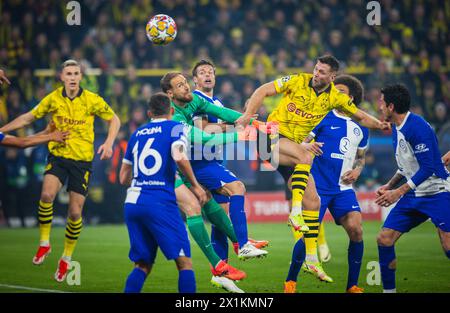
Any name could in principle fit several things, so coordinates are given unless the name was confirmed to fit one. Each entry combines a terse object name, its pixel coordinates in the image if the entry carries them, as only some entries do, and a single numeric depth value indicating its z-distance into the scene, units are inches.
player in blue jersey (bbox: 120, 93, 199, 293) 624.1
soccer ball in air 928.9
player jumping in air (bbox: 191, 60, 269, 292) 819.4
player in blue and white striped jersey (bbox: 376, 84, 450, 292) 696.4
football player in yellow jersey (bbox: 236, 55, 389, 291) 798.5
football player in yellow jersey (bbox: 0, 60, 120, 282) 912.3
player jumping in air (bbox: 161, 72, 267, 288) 768.9
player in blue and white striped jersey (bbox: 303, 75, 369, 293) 782.5
